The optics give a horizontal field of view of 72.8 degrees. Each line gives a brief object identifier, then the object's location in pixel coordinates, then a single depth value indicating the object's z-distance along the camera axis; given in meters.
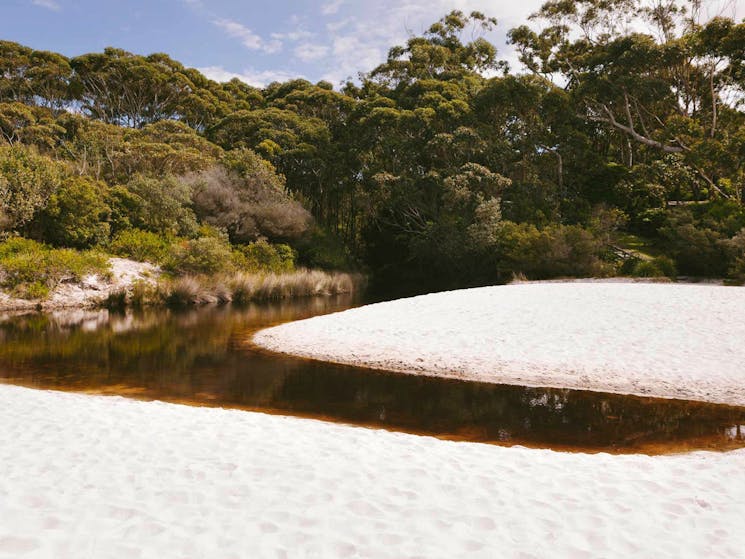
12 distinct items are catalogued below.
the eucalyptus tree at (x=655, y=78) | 29.38
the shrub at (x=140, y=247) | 25.44
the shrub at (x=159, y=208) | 27.16
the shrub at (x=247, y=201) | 31.05
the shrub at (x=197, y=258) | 25.45
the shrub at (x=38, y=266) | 20.81
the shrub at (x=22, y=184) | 22.62
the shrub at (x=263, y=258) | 29.25
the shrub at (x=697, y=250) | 24.45
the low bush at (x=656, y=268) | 25.39
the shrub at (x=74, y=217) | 24.09
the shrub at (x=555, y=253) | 28.19
